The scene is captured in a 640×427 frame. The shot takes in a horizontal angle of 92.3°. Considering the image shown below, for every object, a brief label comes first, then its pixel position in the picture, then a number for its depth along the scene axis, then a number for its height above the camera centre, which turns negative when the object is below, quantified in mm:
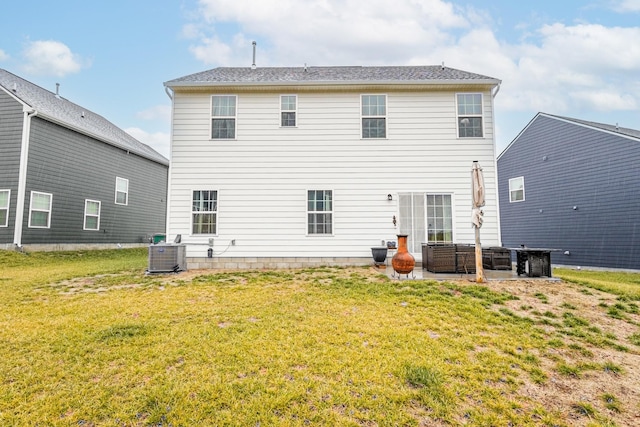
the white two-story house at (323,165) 9352 +2032
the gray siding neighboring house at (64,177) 11344 +2346
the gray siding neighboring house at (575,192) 10938 +1598
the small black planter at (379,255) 8742 -708
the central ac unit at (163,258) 8375 -769
